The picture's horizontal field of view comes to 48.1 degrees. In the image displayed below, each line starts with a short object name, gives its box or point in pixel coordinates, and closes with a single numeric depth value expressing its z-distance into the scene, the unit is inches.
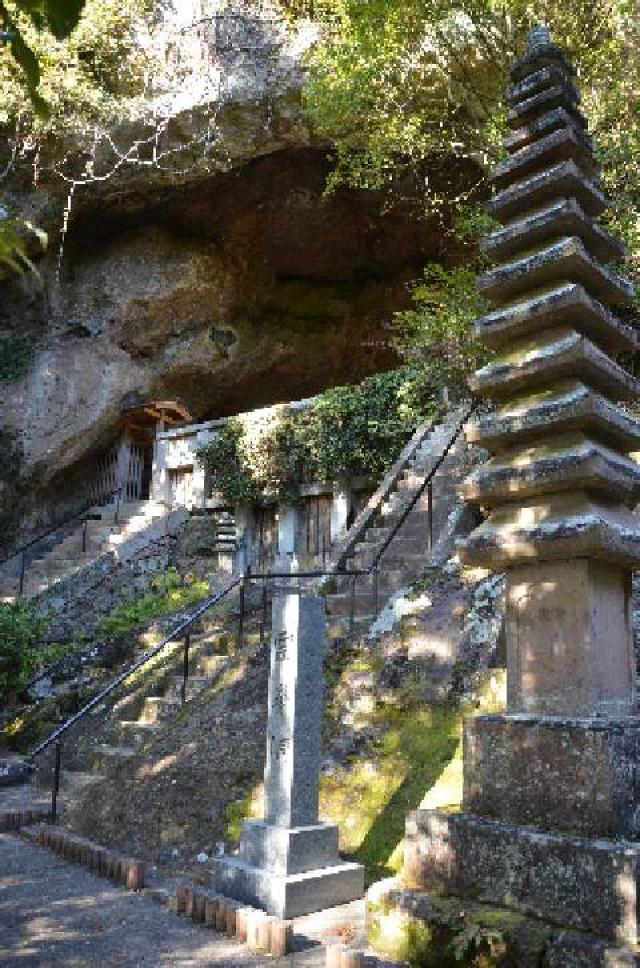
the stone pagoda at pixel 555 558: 141.3
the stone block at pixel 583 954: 123.5
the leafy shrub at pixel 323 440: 577.9
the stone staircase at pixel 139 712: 332.8
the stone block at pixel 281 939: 178.5
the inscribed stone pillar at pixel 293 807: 201.5
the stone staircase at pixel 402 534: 399.2
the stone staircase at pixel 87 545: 696.4
